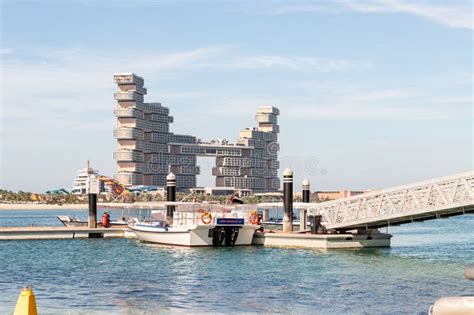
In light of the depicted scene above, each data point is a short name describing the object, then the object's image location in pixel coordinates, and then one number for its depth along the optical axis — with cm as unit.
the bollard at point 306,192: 6888
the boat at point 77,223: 7486
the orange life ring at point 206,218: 5634
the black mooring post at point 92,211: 6656
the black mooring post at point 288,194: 5844
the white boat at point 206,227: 5653
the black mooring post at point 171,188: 6547
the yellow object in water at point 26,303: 1705
